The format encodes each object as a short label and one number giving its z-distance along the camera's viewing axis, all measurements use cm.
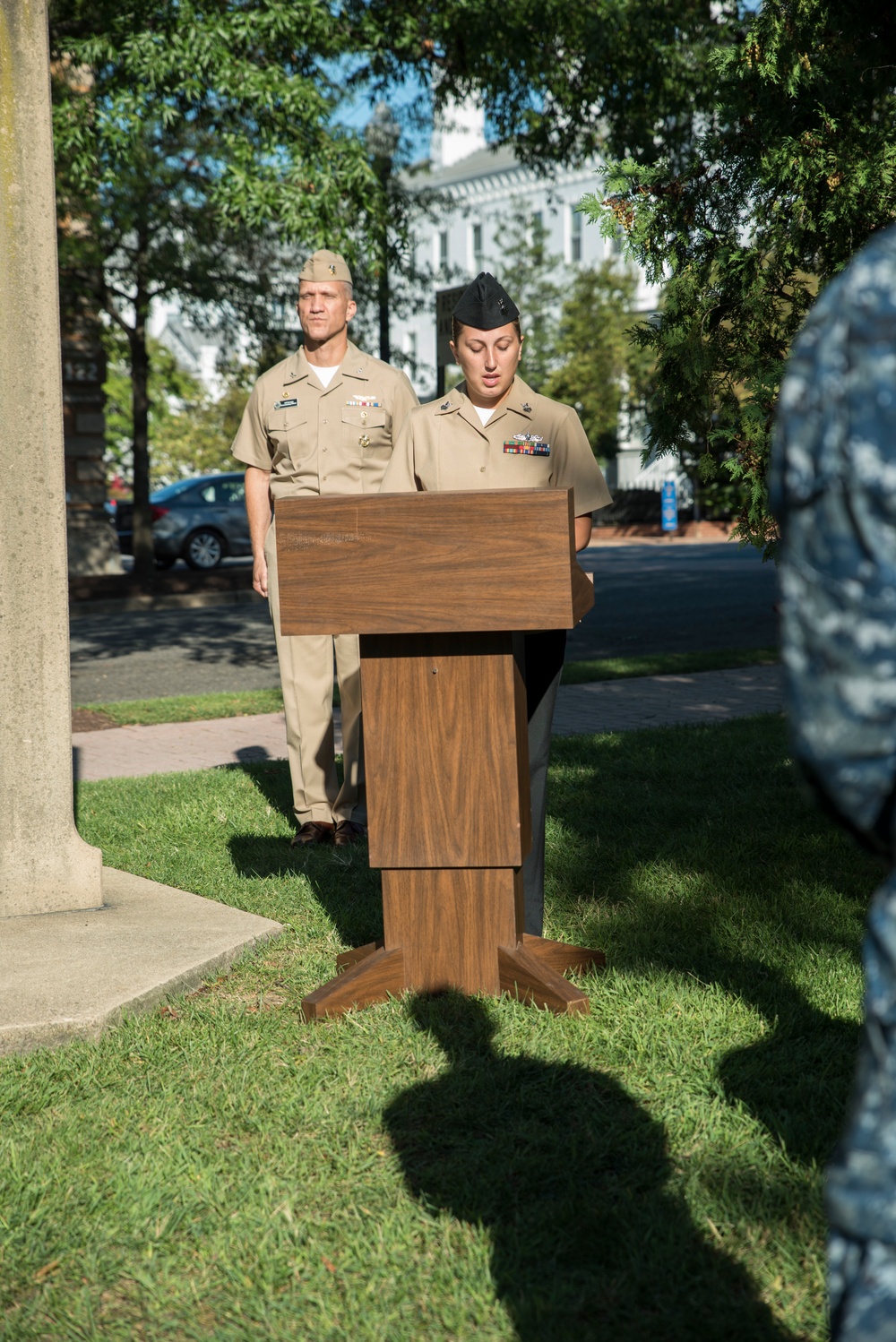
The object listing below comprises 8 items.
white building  4812
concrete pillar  489
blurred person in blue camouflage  135
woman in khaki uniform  442
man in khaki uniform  602
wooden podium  356
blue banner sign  3547
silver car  2600
